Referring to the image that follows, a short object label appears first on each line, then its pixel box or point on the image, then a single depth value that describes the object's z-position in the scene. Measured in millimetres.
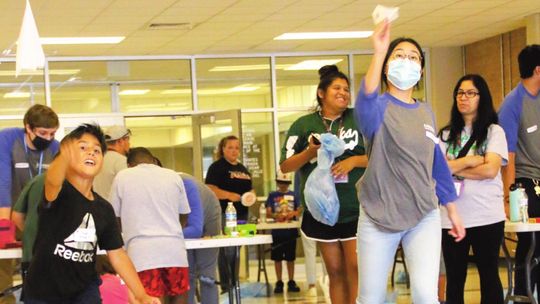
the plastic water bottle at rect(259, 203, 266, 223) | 12120
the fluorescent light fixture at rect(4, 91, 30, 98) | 14164
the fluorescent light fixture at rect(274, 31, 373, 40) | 13102
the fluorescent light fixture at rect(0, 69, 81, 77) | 14023
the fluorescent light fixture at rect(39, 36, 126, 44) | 12383
